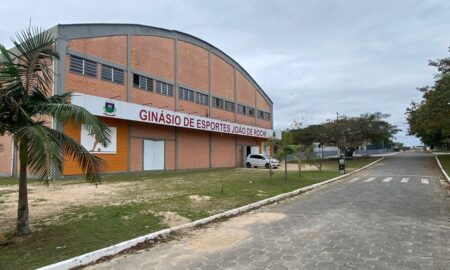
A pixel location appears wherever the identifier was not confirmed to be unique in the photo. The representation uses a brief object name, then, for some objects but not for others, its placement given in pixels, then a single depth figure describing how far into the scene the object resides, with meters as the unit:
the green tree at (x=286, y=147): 22.19
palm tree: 6.93
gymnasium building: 23.44
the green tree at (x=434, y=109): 21.56
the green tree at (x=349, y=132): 54.00
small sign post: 29.16
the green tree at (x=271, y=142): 22.83
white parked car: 38.67
